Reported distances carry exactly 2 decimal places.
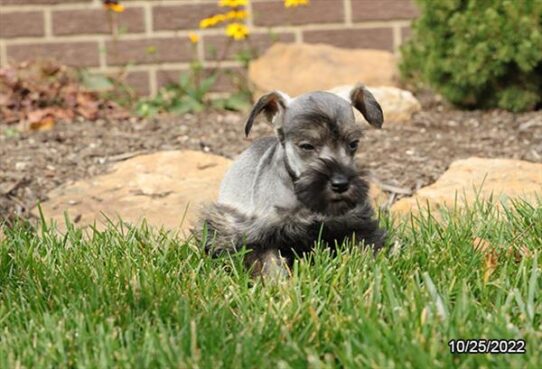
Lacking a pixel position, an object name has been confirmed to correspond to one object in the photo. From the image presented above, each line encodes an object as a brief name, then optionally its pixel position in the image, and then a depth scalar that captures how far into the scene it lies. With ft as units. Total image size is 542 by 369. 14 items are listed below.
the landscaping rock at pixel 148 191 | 17.26
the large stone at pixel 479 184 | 16.97
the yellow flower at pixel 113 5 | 25.95
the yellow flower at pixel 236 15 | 26.48
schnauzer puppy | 12.22
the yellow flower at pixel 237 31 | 26.50
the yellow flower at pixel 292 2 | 25.98
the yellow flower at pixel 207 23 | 26.35
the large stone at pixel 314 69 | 26.50
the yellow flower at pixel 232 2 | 25.57
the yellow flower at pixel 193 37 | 27.17
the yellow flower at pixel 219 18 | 26.12
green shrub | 23.86
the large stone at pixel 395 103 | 23.97
